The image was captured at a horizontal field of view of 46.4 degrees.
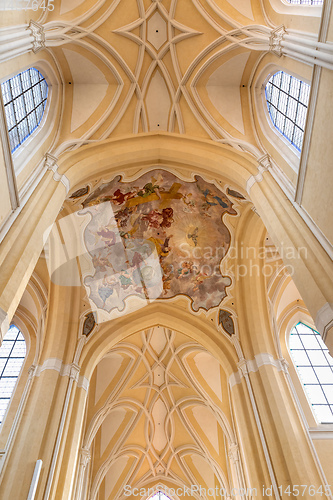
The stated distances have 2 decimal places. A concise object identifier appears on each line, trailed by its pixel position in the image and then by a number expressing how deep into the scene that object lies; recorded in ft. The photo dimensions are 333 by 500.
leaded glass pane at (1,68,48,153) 26.78
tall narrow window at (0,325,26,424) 38.32
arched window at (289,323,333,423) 37.24
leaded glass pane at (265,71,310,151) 28.35
